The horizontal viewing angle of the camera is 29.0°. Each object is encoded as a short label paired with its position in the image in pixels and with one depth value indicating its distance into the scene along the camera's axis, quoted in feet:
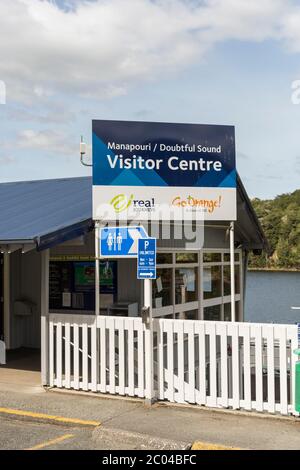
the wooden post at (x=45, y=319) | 29.37
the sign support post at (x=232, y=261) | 32.00
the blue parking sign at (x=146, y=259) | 26.14
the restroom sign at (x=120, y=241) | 27.37
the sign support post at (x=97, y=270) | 28.86
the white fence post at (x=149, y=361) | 25.95
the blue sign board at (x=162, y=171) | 29.12
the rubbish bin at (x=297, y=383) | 22.30
